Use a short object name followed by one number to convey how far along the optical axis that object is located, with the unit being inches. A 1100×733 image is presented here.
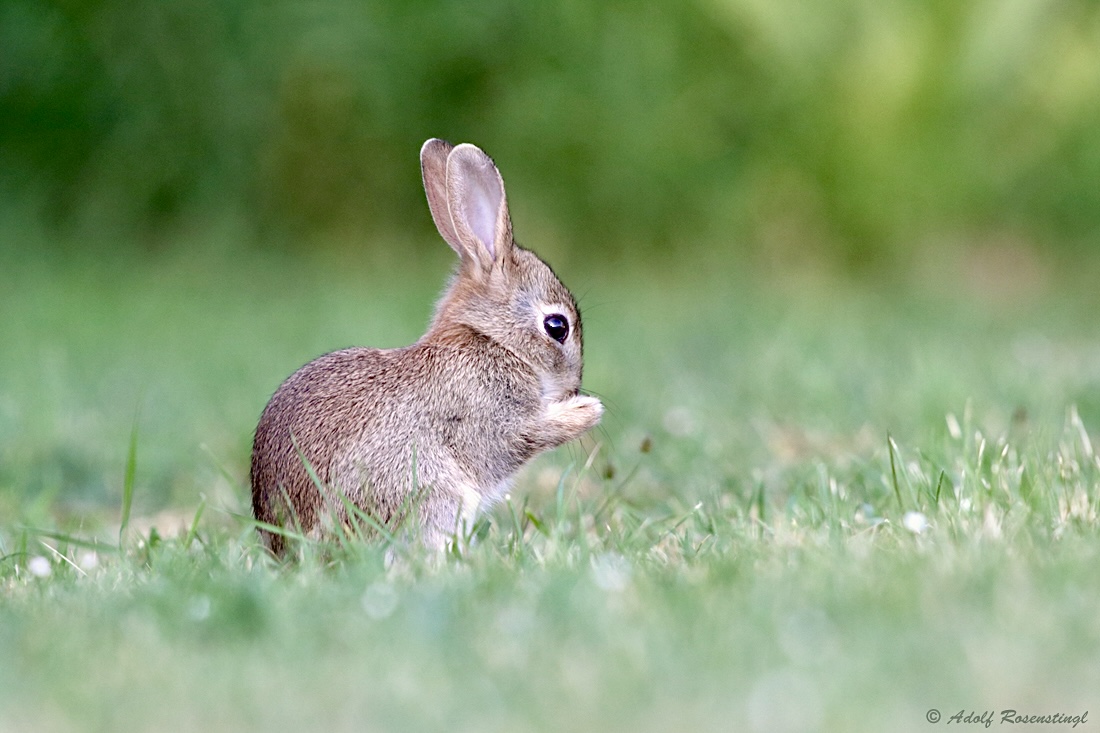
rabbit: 303.1
